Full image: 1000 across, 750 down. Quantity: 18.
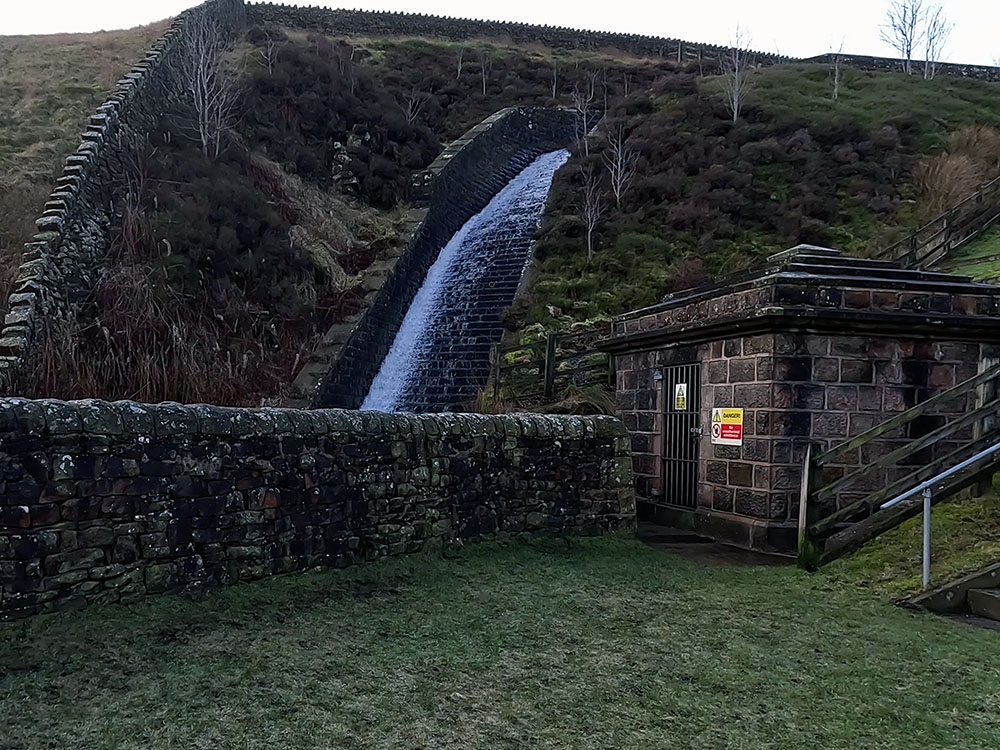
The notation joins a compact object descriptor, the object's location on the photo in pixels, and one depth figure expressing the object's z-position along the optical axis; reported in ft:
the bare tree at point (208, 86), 65.62
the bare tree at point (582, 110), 102.99
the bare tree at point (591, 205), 71.41
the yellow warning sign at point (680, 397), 31.32
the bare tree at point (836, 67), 105.50
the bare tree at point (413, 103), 98.72
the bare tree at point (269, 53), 90.89
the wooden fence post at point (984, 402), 26.16
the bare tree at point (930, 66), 125.80
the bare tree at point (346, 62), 94.22
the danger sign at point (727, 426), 27.66
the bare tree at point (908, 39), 154.40
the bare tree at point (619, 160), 78.59
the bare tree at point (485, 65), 121.25
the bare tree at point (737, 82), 92.07
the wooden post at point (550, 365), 46.42
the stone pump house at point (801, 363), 26.21
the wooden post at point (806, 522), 23.35
